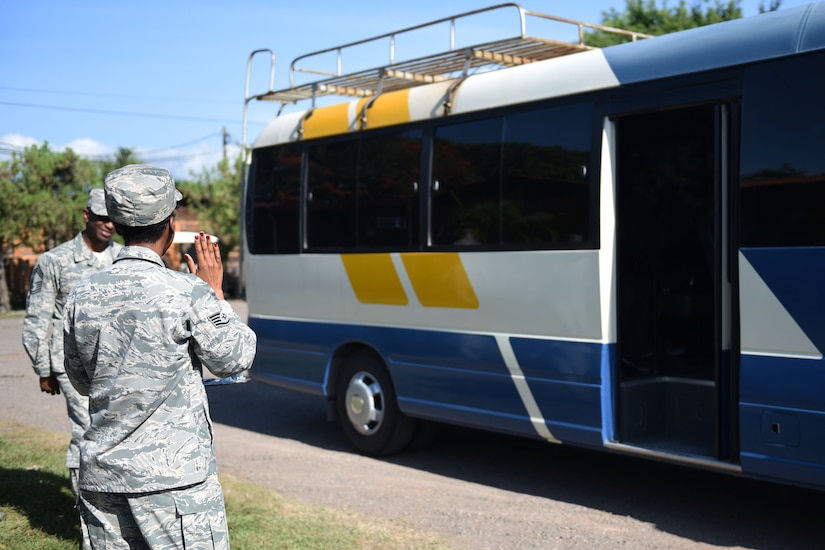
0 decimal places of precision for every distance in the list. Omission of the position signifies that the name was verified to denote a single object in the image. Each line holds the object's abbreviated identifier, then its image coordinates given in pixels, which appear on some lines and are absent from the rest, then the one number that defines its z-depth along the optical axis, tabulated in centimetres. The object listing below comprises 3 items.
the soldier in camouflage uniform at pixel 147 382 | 316
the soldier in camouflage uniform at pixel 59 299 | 598
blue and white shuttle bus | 560
